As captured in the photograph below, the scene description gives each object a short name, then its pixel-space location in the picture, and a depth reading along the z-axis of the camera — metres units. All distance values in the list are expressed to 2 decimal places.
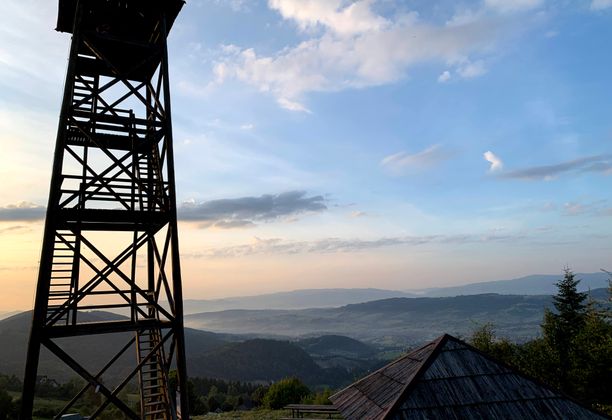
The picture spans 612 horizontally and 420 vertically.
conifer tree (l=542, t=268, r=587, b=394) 34.88
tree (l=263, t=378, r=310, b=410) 36.91
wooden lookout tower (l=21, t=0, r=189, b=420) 10.12
